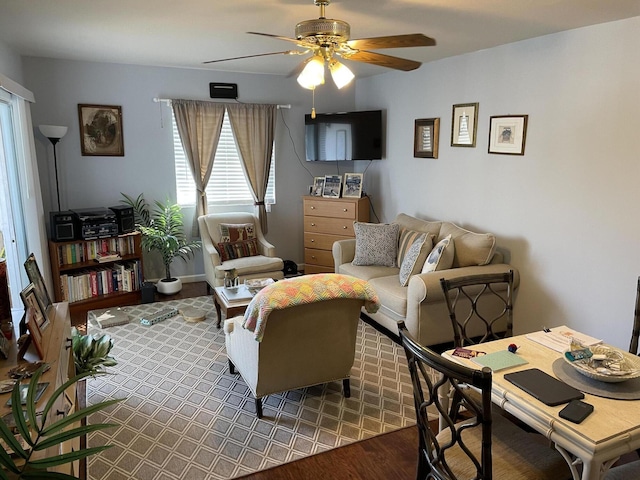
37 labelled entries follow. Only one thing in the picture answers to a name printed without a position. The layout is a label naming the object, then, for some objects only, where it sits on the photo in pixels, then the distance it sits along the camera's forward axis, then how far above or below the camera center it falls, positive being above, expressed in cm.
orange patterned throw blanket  250 -72
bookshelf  475 -115
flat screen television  563 +32
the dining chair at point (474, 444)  152 -113
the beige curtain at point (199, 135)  543 +32
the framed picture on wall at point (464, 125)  443 +36
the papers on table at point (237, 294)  381 -109
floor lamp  464 +31
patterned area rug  258 -160
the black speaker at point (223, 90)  557 +86
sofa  365 -89
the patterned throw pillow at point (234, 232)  529 -78
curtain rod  534 +71
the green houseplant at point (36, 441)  108 -66
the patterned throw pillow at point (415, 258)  405 -83
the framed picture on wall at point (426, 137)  492 +27
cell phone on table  163 -88
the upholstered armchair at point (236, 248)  492 -94
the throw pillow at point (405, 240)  453 -76
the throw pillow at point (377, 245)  468 -82
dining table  154 -89
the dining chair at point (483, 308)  371 -119
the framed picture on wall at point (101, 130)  507 +36
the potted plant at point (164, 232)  516 -77
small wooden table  367 -112
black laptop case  175 -87
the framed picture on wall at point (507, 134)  393 +24
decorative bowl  183 -83
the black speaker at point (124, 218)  496 -59
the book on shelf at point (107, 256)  493 -98
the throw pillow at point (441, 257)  385 -78
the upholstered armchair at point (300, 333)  255 -100
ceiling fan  232 +61
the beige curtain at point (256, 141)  575 +27
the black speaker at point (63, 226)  464 -62
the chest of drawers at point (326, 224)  557 -74
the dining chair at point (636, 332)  236 -85
